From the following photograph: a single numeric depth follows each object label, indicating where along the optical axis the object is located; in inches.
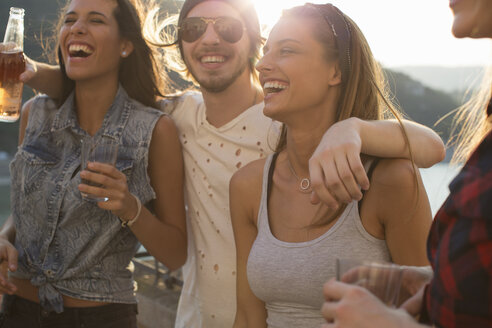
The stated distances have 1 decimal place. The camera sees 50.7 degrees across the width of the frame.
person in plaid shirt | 38.1
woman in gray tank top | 71.7
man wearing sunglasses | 105.0
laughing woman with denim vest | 102.0
